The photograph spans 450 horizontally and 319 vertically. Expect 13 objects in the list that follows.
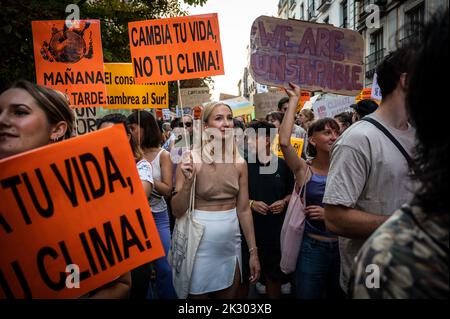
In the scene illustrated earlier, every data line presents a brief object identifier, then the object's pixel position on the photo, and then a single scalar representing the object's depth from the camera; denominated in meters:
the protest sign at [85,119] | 5.54
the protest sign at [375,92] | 6.57
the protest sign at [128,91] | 6.18
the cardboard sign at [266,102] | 8.12
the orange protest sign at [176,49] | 4.39
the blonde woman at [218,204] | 2.84
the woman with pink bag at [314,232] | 3.00
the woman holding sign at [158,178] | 3.39
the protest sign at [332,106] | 8.30
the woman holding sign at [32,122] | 1.64
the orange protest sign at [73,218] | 1.45
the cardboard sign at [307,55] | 3.20
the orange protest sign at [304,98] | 10.52
